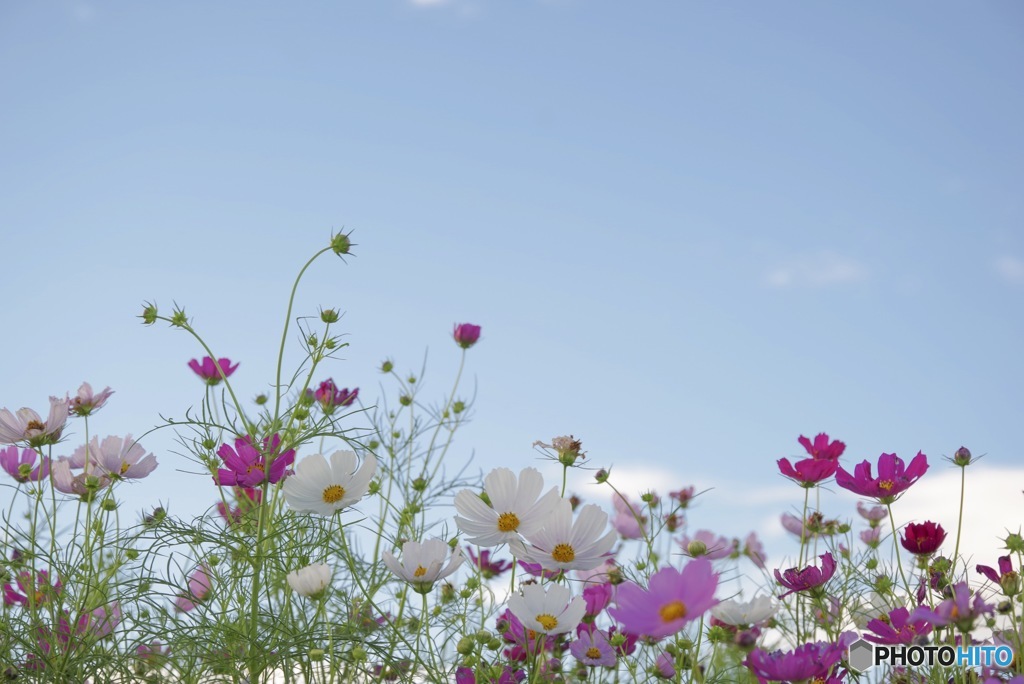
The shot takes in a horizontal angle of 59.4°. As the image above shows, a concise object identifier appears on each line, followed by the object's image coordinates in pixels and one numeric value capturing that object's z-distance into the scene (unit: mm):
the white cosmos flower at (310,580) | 1163
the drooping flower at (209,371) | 1892
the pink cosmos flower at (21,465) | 1797
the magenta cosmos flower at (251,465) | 1395
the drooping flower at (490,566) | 2008
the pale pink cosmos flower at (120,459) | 1669
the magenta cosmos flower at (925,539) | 1397
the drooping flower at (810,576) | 1397
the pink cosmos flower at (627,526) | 2748
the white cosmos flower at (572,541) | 1253
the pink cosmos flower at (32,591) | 1611
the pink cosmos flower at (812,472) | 1579
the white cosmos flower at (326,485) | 1328
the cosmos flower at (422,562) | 1268
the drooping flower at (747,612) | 1122
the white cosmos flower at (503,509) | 1299
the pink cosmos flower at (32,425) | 1629
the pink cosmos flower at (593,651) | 1468
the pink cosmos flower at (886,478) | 1469
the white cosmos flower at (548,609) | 1209
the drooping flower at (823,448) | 1649
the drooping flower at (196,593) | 1485
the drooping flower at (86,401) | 1720
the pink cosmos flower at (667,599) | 765
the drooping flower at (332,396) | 1846
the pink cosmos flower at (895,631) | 1216
